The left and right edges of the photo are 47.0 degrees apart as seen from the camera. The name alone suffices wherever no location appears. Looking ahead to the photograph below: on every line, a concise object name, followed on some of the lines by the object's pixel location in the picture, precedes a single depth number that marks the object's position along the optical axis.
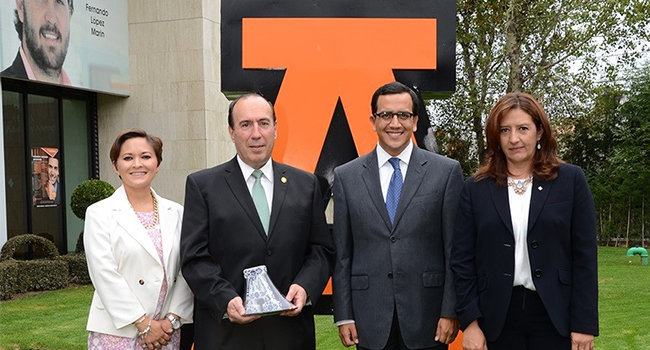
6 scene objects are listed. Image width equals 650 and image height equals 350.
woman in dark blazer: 3.02
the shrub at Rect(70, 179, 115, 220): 11.35
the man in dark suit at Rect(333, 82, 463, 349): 3.28
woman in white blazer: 3.21
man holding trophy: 3.18
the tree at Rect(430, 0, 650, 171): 14.70
